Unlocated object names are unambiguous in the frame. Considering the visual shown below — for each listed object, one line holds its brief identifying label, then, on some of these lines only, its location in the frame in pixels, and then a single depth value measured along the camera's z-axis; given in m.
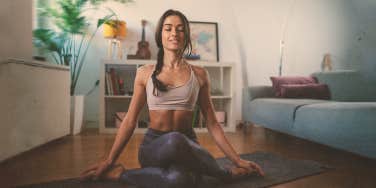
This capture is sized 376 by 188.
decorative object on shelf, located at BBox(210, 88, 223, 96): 2.98
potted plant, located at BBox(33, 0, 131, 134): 2.46
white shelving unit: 2.65
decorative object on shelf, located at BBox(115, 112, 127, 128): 2.71
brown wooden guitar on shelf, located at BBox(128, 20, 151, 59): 2.80
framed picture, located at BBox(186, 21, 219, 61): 3.17
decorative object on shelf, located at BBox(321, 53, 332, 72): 3.53
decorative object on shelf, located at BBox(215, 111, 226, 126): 2.92
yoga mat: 1.21
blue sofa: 1.48
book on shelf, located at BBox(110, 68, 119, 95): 2.73
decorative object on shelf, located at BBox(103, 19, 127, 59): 2.66
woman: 1.04
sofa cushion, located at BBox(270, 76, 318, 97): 2.75
